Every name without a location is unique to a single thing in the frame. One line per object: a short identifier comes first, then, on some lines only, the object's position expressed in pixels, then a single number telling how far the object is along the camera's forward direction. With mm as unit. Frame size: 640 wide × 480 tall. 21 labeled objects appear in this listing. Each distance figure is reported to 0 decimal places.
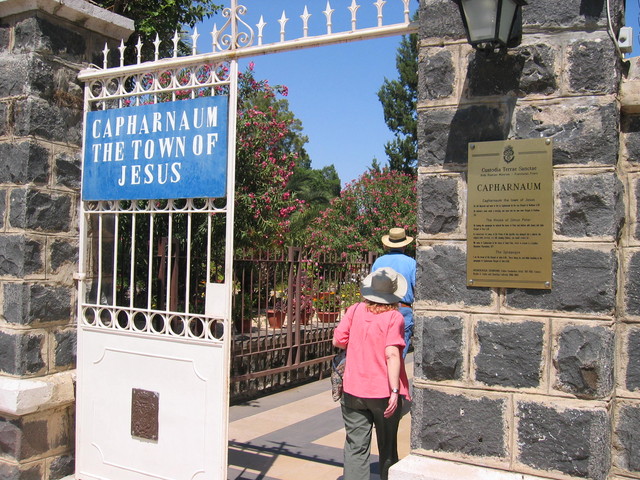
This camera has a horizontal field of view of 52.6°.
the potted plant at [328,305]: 8870
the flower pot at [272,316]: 8664
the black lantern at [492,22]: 2820
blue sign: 3953
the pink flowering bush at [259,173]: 7387
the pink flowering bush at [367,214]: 17734
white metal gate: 3871
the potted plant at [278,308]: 7594
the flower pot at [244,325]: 8070
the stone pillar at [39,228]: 4289
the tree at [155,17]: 10805
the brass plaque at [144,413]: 4090
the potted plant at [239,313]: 7809
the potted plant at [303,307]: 8016
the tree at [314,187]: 20166
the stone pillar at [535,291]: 2789
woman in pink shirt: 3947
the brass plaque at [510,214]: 2879
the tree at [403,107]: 24969
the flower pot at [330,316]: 9028
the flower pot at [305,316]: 8469
